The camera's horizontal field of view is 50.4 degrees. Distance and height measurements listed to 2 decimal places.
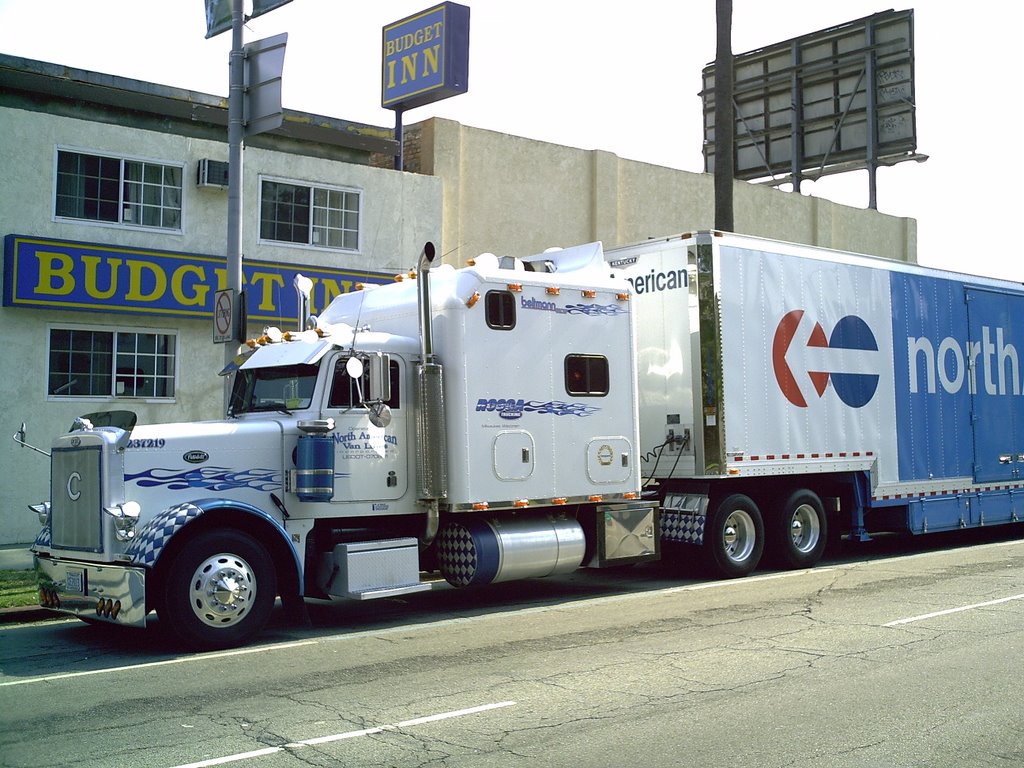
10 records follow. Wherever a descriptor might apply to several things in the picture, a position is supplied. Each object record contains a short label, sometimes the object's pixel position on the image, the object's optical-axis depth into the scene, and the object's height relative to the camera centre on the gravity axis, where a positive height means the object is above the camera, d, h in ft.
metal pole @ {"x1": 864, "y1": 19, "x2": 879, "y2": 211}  104.27 +29.83
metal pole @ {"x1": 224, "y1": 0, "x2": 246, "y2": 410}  43.55 +12.53
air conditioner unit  57.41 +14.58
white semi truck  31.37 +0.16
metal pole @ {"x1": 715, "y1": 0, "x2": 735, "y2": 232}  63.82 +18.43
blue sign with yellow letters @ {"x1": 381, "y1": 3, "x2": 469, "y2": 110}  69.31 +25.14
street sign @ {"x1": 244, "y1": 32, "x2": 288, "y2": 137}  43.86 +14.95
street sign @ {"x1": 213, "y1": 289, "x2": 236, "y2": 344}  41.86 +5.14
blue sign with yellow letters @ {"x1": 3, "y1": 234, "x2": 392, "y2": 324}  51.96 +8.66
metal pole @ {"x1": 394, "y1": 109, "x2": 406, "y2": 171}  68.64 +19.75
